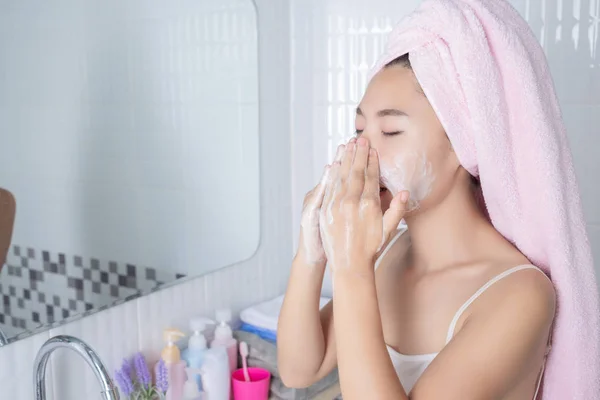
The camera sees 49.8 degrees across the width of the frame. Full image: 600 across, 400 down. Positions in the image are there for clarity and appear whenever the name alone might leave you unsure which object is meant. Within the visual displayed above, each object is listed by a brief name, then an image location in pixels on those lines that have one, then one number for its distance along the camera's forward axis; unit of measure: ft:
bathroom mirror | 3.63
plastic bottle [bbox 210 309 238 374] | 4.87
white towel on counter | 5.18
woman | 2.69
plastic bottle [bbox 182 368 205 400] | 4.38
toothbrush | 4.78
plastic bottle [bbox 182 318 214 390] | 4.63
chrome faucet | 3.31
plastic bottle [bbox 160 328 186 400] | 4.42
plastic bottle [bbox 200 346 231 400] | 4.57
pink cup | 4.72
